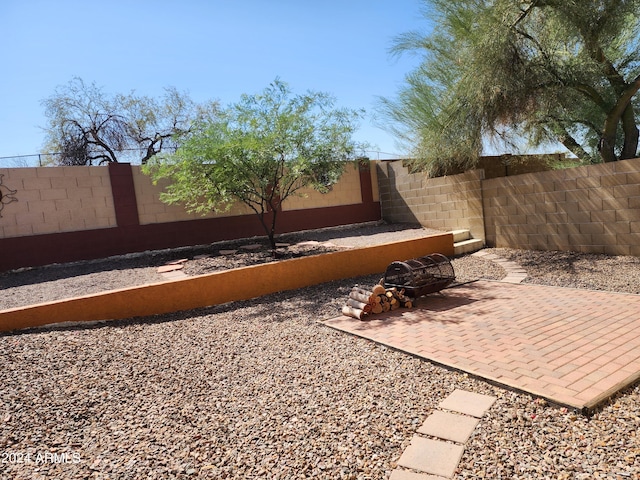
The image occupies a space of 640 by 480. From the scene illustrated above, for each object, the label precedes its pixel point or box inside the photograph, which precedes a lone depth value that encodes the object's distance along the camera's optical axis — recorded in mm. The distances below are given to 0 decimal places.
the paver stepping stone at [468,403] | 2631
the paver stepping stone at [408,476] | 2055
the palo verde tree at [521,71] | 6809
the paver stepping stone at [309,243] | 9527
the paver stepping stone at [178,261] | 8103
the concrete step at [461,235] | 9336
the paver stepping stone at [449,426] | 2379
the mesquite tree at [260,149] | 6930
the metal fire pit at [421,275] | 5316
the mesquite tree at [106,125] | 17109
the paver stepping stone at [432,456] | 2111
